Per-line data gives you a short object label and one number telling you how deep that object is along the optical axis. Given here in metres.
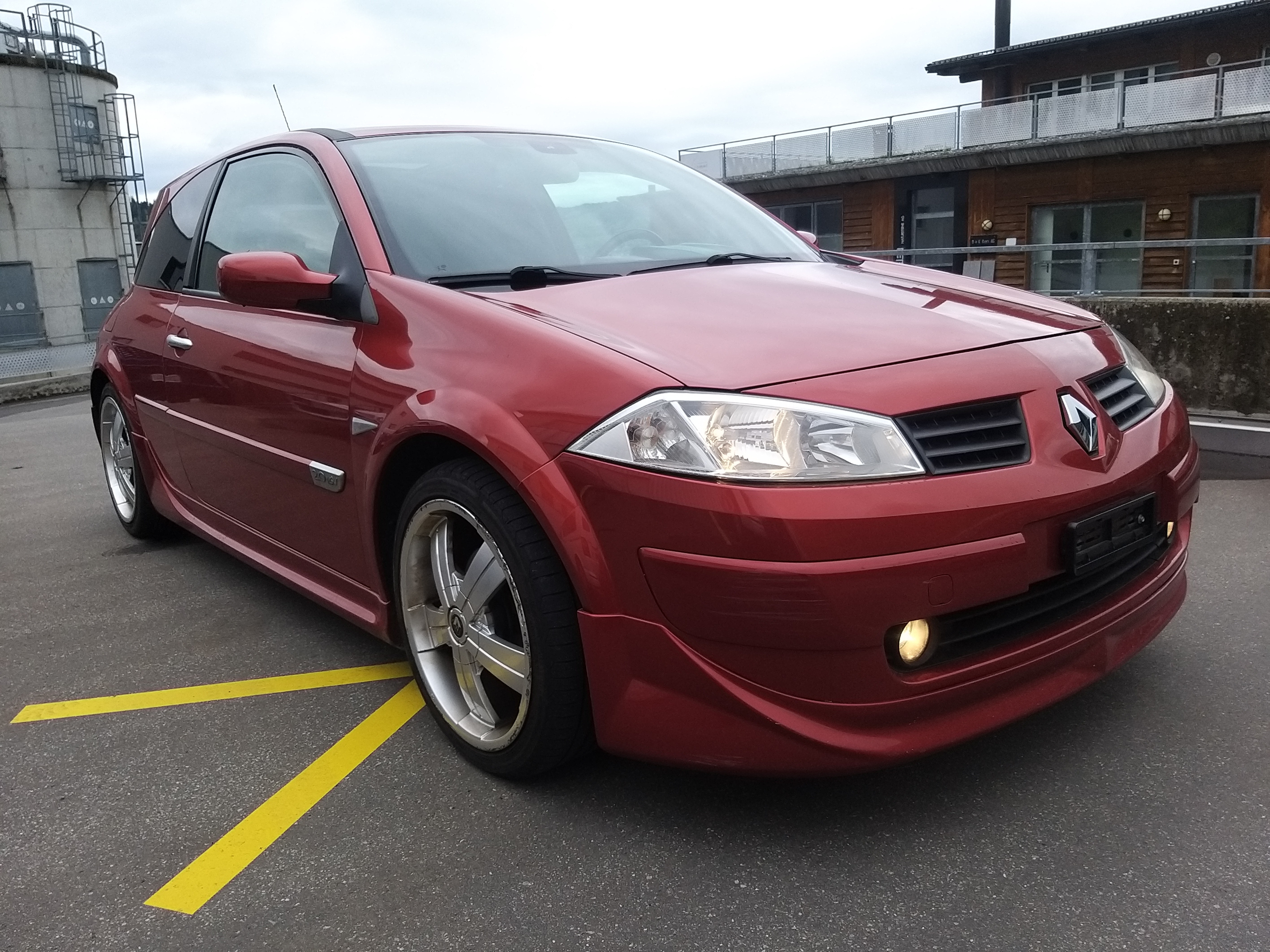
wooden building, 19.34
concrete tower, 22.17
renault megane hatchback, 1.95
